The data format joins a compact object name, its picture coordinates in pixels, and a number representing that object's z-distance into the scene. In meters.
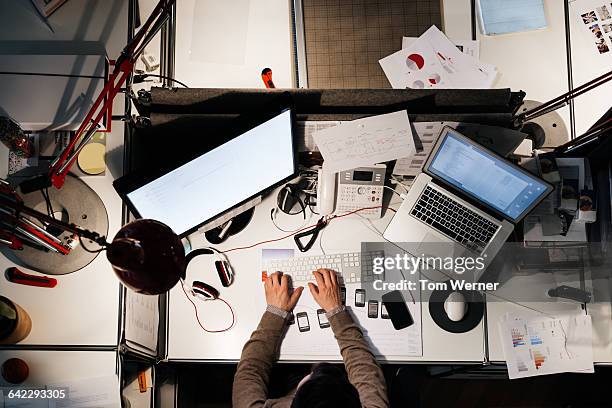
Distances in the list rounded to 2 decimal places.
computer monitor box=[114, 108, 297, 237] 1.27
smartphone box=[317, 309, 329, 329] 1.59
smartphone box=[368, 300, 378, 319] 1.59
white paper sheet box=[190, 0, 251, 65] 1.73
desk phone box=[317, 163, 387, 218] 1.58
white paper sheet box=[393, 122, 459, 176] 1.39
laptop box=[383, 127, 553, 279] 1.42
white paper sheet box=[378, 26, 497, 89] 1.71
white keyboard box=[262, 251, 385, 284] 1.62
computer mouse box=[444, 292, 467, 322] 1.57
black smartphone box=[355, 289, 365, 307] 1.60
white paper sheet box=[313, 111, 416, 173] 1.37
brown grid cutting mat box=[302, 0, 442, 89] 1.71
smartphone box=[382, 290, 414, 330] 1.59
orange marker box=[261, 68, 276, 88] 1.67
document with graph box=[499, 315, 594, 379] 1.56
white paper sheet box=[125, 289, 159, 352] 1.27
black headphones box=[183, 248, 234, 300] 1.59
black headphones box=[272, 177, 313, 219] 1.67
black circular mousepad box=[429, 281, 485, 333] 1.59
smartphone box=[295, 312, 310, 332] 1.59
